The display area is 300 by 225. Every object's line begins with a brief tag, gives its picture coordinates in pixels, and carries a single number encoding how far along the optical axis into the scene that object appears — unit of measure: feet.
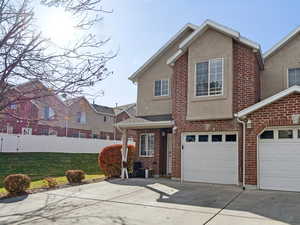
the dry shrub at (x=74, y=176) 46.69
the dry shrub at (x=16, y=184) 36.86
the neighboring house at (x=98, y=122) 140.46
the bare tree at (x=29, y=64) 25.30
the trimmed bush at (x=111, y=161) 54.85
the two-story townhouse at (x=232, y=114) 38.09
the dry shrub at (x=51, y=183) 42.27
